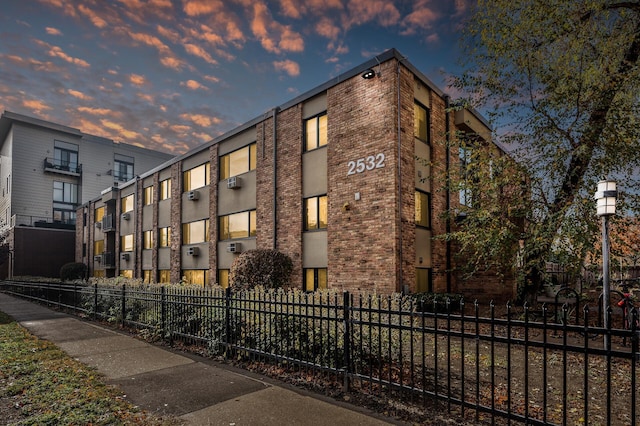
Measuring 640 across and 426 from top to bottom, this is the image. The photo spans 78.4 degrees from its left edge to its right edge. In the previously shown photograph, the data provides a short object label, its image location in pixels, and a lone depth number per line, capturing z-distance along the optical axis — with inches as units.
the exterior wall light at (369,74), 531.2
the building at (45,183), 1501.0
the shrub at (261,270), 595.5
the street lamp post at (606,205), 318.3
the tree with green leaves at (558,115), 389.4
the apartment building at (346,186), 518.3
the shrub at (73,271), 1400.1
